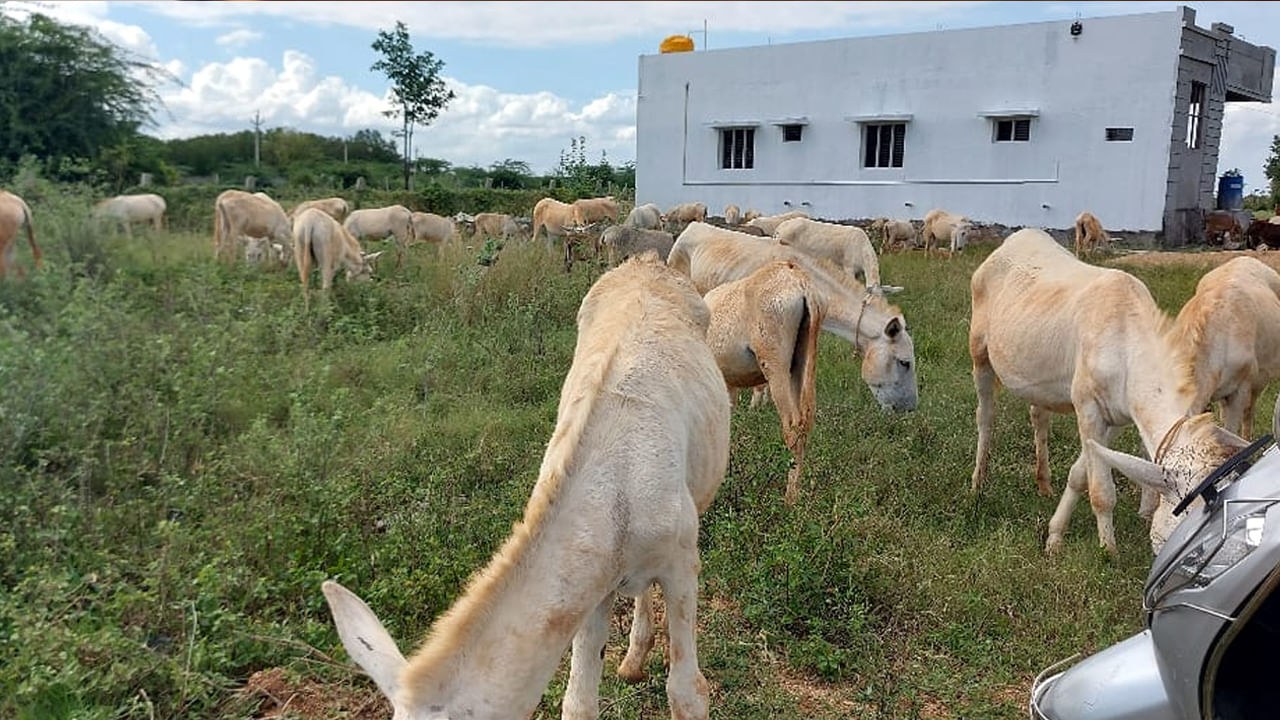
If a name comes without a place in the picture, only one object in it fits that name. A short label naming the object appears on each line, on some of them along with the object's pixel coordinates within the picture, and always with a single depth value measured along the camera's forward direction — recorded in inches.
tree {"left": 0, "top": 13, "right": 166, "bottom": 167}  596.7
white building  833.5
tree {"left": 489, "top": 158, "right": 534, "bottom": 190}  1293.1
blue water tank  978.7
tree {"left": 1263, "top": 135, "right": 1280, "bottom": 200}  1302.9
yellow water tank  1218.6
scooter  77.0
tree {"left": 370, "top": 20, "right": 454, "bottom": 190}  1368.1
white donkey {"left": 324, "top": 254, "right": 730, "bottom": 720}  92.0
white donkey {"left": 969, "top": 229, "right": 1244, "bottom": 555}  148.9
